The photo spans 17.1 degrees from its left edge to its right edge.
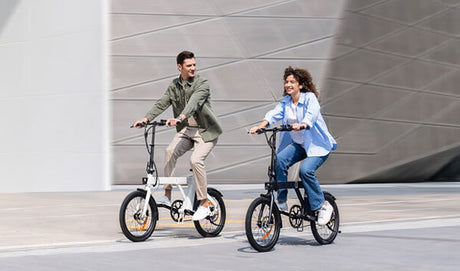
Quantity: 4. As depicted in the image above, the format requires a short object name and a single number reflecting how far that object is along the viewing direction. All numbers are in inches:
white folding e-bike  640.3
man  671.3
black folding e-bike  583.4
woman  629.1
